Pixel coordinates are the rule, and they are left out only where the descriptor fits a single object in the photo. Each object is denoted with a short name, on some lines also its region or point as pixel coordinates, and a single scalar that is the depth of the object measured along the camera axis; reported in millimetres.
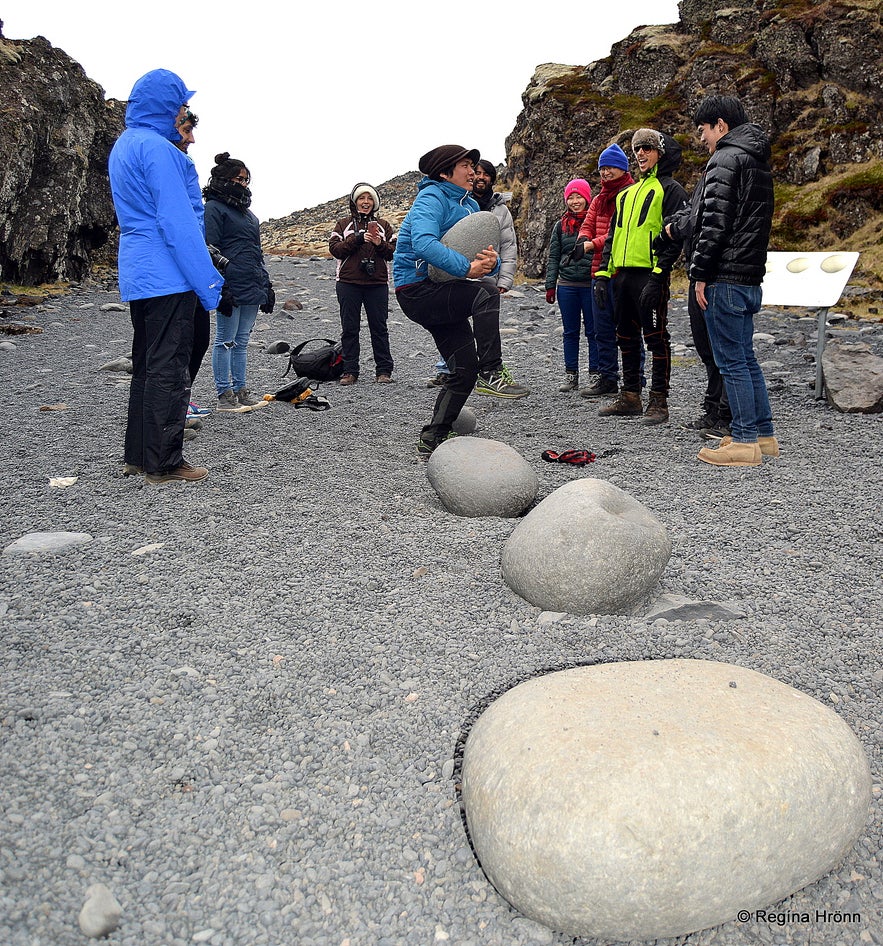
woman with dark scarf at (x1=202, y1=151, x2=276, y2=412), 8172
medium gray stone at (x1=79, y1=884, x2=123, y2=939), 2215
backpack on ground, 10242
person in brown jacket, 9586
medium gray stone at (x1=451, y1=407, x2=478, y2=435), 7383
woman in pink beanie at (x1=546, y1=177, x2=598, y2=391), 9070
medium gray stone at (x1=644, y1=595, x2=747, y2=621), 3877
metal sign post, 8195
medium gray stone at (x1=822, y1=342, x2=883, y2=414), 7574
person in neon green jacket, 7188
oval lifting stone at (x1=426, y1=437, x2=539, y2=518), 5297
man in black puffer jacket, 5777
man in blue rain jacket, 5457
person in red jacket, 8047
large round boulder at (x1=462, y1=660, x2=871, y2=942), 2207
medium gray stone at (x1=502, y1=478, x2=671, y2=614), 3873
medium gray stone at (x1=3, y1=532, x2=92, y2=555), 4781
